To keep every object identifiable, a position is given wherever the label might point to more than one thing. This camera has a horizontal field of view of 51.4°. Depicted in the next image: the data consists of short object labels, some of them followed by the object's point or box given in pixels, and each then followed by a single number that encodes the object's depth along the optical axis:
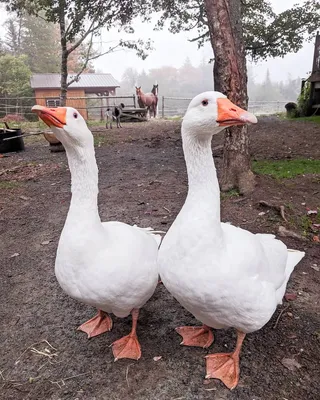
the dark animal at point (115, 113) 14.82
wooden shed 26.81
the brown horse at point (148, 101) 18.48
